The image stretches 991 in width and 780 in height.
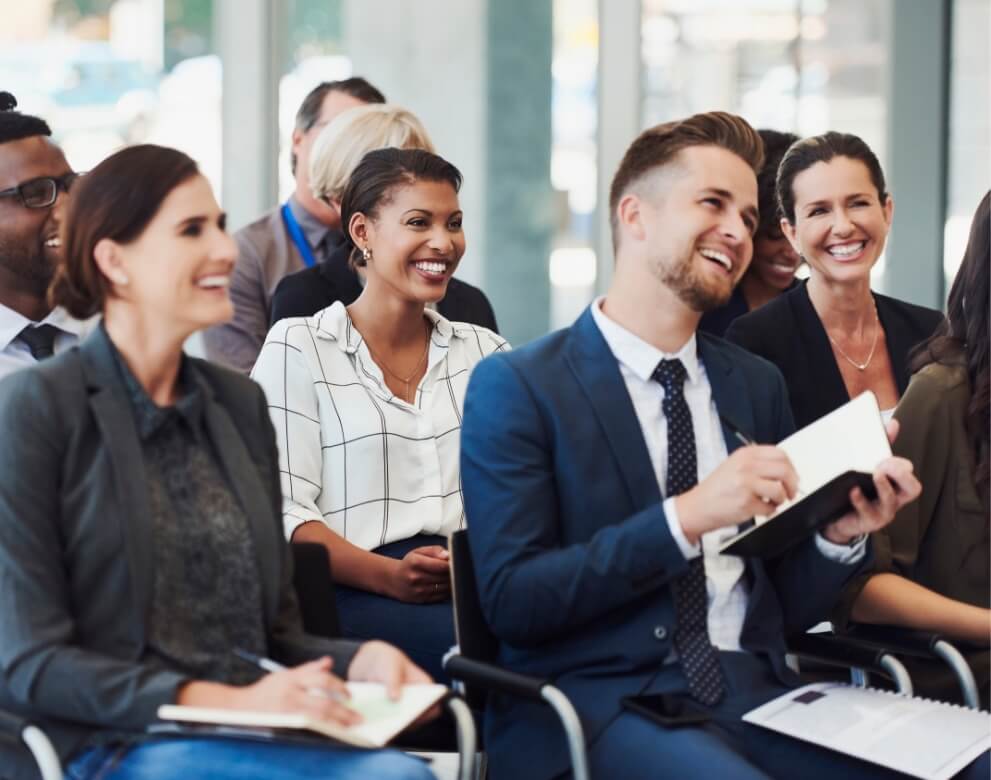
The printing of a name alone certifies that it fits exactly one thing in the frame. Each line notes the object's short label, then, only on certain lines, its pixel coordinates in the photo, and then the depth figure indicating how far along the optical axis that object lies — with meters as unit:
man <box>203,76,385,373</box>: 7.28
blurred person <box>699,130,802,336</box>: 6.39
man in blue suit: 3.67
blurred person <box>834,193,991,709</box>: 4.48
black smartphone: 3.71
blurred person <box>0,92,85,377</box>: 5.18
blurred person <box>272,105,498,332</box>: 6.18
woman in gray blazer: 3.22
